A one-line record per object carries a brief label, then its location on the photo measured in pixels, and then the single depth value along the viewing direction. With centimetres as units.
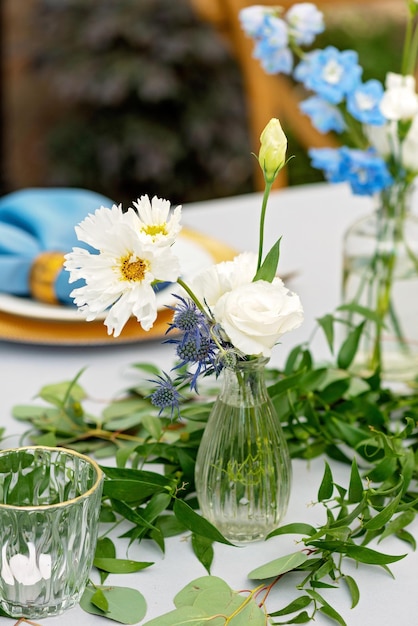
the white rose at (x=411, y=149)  122
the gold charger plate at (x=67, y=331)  134
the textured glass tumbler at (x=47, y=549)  92
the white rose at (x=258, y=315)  94
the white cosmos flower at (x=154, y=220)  93
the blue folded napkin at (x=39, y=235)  140
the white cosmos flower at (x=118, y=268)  93
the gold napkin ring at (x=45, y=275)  139
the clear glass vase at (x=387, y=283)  129
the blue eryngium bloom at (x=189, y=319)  96
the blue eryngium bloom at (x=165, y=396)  97
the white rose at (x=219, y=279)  98
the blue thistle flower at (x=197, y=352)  96
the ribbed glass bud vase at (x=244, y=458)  100
